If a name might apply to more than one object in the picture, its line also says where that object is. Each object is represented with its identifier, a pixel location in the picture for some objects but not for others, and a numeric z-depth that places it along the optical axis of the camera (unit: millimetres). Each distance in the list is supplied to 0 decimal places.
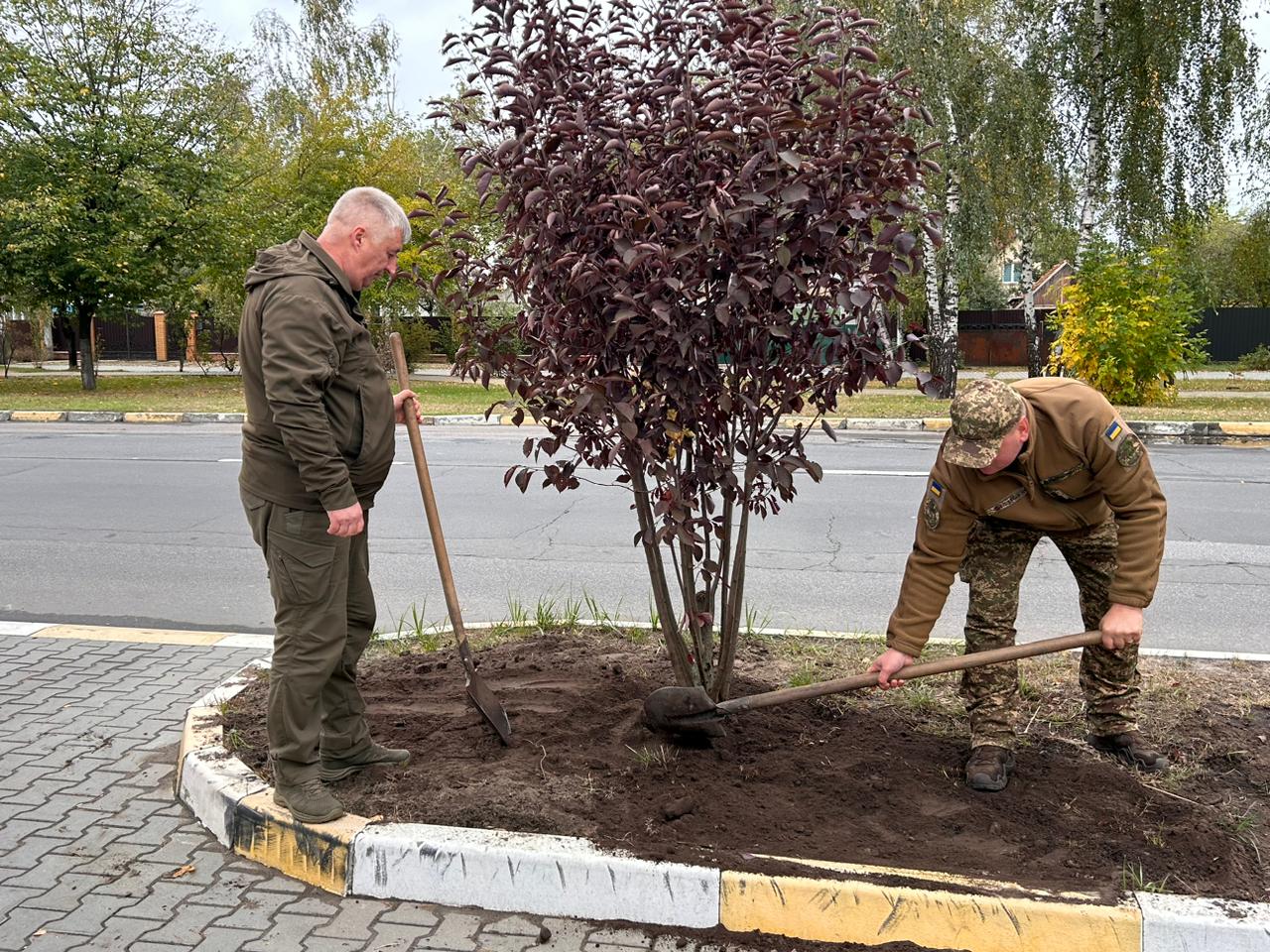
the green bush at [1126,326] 16266
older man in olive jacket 3180
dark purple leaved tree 3207
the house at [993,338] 33562
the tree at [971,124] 17422
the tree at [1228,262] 19859
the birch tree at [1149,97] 17094
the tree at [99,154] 20344
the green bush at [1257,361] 29062
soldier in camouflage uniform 3420
